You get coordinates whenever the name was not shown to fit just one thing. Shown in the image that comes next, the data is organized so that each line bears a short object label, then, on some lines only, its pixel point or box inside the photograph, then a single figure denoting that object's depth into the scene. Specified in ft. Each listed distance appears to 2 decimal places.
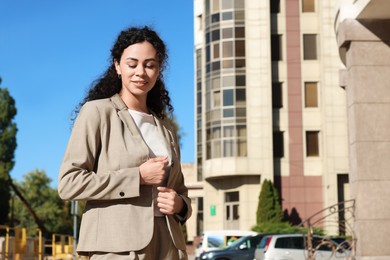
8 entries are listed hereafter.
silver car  76.84
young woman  9.03
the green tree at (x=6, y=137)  197.57
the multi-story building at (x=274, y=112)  155.94
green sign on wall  161.87
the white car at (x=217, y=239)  108.17
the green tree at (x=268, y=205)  148.87
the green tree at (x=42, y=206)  247.29
